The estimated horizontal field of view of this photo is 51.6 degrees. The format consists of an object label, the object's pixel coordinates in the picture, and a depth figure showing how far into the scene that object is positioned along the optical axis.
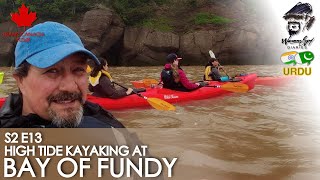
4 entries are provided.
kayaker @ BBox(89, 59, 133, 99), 5.98
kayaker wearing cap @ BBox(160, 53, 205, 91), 7.12
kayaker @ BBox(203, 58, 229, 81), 8.55
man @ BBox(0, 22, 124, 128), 1.40
